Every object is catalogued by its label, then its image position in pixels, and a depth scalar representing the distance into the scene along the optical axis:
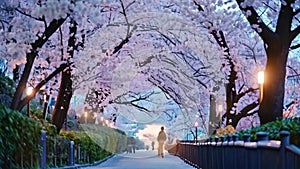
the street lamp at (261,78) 15.23
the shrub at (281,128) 6.85
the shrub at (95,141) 20.19
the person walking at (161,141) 29.58
